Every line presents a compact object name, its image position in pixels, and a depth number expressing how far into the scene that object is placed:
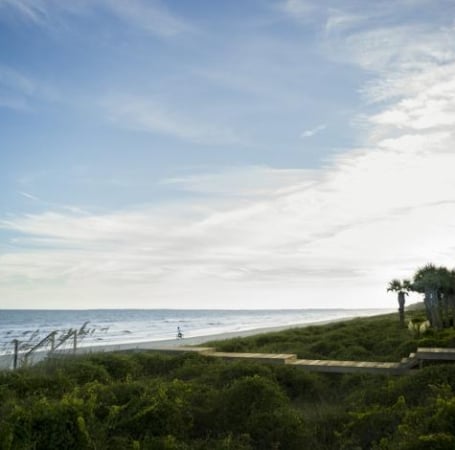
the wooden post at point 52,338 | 12.34
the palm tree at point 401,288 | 26.66
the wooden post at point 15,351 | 11.91
